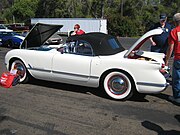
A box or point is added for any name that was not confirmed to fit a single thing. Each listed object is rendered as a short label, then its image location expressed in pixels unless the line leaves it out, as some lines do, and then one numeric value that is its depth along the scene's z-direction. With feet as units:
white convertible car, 15.81
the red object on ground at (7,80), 19.22
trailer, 102.78
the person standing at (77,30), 25.21
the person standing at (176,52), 15.39
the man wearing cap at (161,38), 18.65
